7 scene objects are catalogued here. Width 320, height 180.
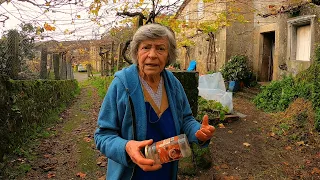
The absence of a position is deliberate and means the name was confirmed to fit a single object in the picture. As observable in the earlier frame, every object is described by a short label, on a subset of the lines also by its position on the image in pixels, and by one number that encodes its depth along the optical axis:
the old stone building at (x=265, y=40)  8.69
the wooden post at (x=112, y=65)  14.47
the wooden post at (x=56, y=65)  9.74
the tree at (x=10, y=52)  4.80
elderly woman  1.59
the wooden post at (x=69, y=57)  21.12
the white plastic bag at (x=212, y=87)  7.97
